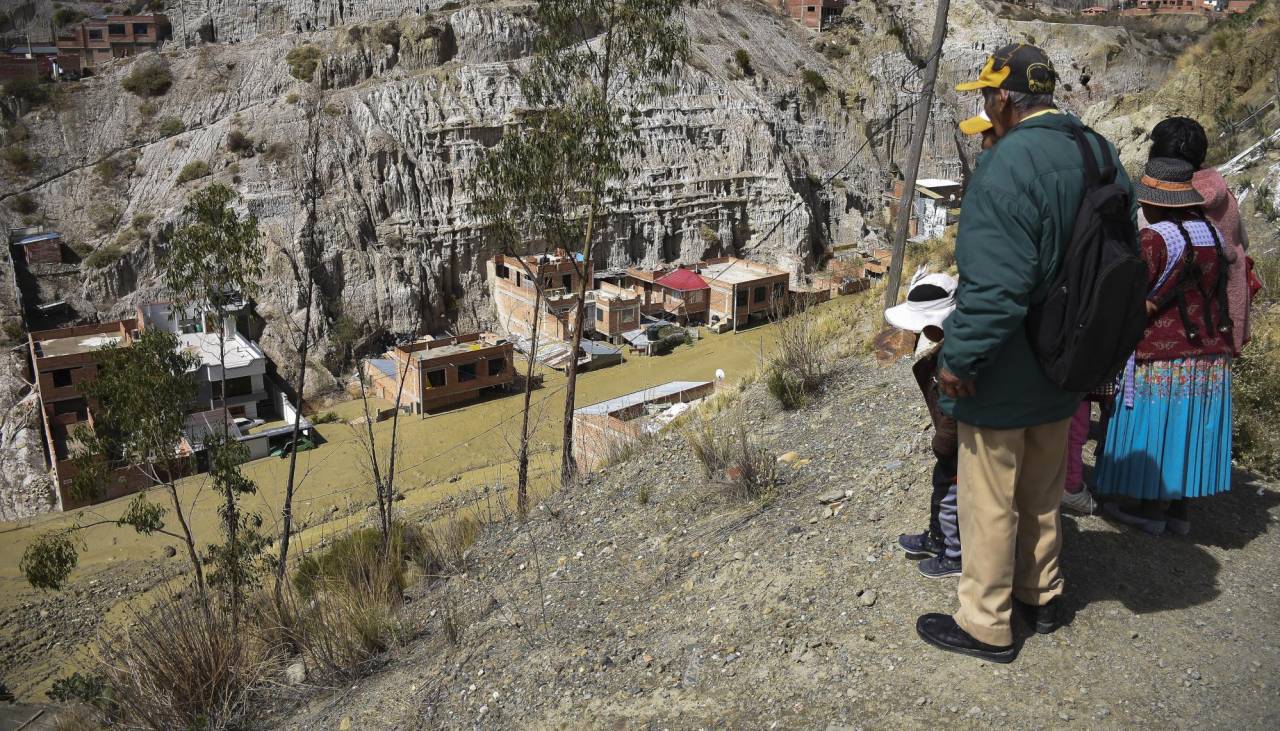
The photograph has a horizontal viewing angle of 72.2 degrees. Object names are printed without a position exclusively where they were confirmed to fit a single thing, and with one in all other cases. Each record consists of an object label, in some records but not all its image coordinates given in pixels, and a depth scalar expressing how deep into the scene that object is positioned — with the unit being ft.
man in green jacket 10.13
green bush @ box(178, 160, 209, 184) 117.08
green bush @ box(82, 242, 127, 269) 105.19
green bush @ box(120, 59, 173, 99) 129.59
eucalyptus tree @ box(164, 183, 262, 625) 43.86
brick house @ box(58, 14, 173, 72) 155.12
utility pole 39.70
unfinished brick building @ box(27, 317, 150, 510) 77.15
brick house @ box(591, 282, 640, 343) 111.95
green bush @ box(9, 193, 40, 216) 112.06
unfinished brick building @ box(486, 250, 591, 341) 112.98
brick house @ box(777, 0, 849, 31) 183.73
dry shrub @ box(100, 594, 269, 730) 16.30
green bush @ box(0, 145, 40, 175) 117.60
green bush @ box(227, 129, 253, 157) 119.65
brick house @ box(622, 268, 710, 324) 118.93
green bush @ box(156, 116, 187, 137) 125.08
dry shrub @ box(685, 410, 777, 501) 20.20
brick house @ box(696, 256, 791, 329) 118.11
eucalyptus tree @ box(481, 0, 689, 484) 47.42
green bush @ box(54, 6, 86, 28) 177.06
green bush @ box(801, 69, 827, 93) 166.50
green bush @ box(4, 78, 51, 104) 124.93
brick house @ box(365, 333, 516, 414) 94.12
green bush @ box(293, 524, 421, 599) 21.06
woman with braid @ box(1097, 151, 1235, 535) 13.51
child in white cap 12.70
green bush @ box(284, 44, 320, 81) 131.13
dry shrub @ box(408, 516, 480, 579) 23.36
